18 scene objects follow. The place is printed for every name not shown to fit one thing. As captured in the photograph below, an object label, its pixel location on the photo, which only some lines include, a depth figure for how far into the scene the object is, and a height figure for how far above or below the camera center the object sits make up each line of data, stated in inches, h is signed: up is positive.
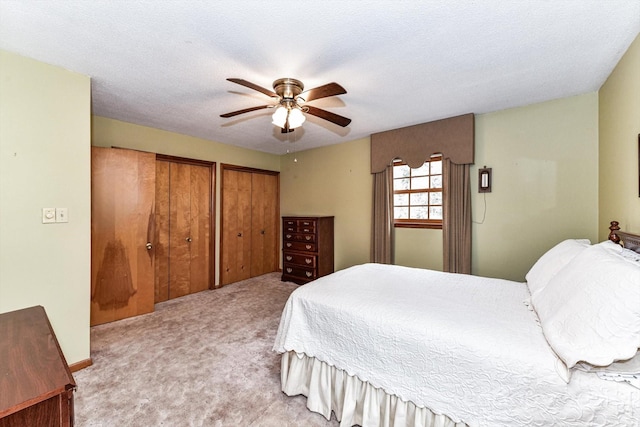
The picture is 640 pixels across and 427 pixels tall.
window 139.1 +10.2
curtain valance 122.4 +35.6
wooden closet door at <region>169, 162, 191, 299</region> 149.9 -9.0
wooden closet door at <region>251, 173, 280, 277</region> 192.9 -7.0
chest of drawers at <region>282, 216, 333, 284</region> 166.2 -22.3
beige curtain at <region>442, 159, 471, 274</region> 123.1 -2.9
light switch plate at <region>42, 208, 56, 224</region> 79.9 -0.3
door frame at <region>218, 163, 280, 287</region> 171.5 +27.6
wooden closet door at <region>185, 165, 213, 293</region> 159.0 -9.6
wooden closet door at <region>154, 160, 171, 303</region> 144.3 -9.6
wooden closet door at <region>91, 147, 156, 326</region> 114.0 -8.6
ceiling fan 81.7 +35.3
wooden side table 31.9 -22.1
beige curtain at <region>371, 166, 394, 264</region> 147.0 -2.8
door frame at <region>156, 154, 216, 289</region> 166.4 -4.8
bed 39.2 -24.8
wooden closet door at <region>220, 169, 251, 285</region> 173.8 -9.3
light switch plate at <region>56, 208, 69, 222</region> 82.3 -0.3
